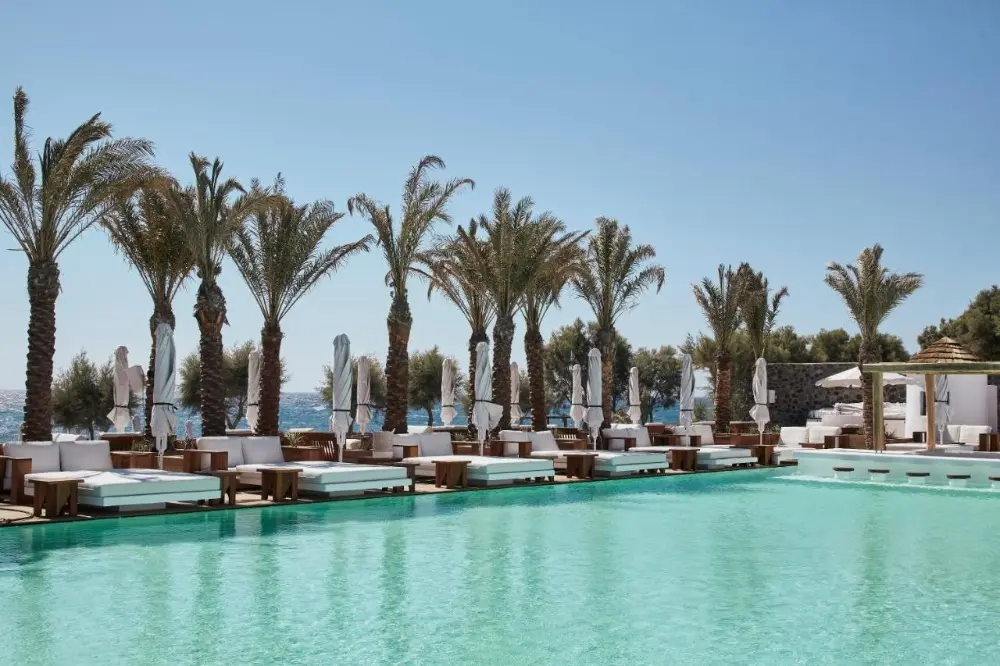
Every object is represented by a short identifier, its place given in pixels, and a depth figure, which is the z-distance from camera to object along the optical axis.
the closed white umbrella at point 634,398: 26.42
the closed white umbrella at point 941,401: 25.91
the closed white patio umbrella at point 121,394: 19.06
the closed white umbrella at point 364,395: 21.21
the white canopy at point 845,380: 31.59
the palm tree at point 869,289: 28.44
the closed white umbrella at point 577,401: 23.78
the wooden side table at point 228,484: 14.12
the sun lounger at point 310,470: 14.99
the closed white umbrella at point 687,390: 25.84
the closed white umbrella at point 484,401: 19.28
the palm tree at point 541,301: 26.34
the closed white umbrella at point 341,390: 16.77
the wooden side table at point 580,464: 19.60
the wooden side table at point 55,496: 12.27
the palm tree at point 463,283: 26.05
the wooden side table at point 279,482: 14.68
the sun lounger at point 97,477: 12.62
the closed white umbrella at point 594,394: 22.25
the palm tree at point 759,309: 32.28
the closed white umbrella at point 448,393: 25.64
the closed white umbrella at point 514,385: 29.75
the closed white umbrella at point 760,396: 25.86
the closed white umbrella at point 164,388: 15.15
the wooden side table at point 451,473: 17.19
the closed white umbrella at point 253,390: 22.31
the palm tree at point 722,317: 31.08
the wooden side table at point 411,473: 16.23
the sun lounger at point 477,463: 17.45
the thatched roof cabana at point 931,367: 22.95
